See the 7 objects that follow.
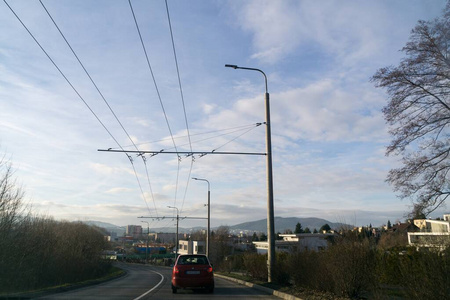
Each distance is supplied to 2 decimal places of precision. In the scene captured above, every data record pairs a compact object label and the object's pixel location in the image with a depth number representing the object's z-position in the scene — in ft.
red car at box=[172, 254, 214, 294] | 47.96
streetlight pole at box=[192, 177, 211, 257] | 131.41
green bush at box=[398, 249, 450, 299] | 21.43
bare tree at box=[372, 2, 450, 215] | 49.98
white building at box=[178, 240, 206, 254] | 322.55
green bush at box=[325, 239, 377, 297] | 32.83
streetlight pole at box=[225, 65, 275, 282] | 54.03
